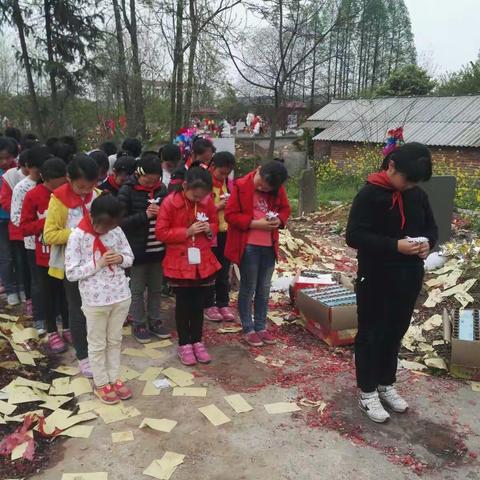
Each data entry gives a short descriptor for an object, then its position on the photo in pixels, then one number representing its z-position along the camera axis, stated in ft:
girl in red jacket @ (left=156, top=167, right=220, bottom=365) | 12.78
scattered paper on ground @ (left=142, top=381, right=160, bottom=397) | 12.26
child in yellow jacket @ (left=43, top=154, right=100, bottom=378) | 11.82
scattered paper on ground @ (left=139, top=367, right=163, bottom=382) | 13.02
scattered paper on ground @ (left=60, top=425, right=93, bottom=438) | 10.44
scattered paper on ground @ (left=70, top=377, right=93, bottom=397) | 12.23
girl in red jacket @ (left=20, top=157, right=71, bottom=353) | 13.14
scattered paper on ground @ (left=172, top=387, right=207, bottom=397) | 12.16
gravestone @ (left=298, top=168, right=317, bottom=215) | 37.99
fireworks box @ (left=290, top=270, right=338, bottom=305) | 18.07
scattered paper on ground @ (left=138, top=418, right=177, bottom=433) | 10.73
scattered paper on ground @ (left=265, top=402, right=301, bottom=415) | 11.60
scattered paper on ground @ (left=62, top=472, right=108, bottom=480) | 9.09
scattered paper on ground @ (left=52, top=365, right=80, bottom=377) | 13.15
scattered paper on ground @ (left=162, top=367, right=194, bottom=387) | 12.76
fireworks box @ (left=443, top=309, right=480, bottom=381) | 12.92
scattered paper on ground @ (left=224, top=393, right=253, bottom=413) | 11.57
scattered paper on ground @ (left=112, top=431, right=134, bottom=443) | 10.28
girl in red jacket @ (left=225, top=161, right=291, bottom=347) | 13.83
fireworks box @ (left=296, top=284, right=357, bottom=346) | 14.89
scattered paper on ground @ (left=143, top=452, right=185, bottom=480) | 9.22
